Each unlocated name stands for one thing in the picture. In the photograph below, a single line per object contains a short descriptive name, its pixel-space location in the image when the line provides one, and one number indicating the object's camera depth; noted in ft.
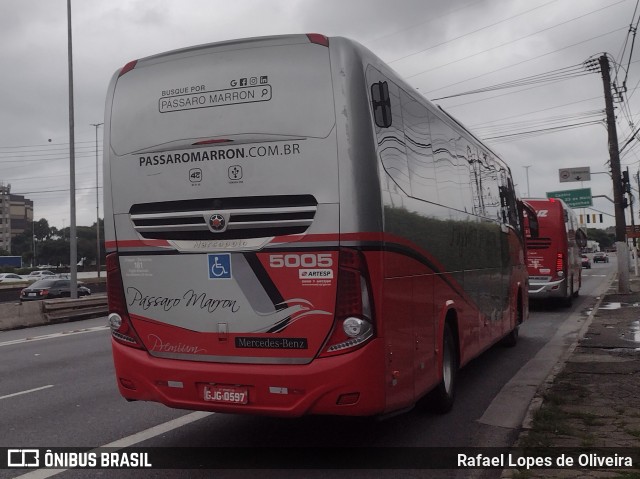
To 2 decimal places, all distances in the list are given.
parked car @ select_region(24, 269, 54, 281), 219.53
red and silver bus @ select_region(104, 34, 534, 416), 18.02
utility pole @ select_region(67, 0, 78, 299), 88.99
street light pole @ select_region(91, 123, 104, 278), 195.51
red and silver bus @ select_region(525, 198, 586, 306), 66.95
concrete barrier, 64.80
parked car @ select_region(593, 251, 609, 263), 295.89
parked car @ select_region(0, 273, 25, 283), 197.67
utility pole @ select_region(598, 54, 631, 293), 87.45
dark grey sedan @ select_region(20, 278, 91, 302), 116.47
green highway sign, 194.70
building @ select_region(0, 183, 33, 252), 530.27
